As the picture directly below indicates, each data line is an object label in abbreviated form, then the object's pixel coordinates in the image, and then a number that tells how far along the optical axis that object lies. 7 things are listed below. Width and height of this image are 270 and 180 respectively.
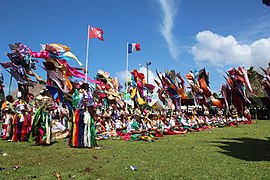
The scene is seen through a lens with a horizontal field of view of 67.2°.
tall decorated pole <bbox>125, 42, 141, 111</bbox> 20.93
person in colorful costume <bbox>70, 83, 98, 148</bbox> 7.09
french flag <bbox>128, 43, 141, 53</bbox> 20.93
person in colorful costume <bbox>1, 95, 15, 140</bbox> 9.14
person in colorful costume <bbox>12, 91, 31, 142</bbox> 8.74
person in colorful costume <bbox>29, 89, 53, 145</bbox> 7.69
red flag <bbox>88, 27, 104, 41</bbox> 13.50
